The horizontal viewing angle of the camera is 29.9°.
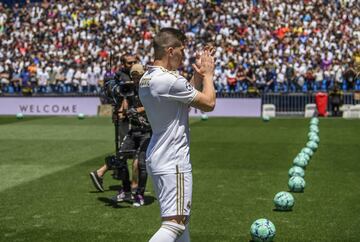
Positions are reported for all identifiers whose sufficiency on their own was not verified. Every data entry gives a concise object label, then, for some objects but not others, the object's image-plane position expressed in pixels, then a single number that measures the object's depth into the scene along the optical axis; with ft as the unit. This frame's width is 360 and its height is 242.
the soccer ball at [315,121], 87.97
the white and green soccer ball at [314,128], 75.71
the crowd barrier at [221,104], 113.39
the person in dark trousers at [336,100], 108.37
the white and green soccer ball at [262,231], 27.66
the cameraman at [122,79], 36.37
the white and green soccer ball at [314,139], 64.75
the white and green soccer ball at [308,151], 54.41
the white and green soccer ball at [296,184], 39.47
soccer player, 19.38
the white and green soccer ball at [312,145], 59.67
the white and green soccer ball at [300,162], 48.55
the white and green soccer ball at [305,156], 50.26
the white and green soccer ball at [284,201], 34.17
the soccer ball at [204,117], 102.88
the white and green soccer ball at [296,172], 43.34
